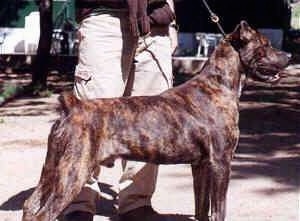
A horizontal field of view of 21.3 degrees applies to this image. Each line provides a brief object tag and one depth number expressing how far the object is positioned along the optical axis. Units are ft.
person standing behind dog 18.69
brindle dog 15.97
